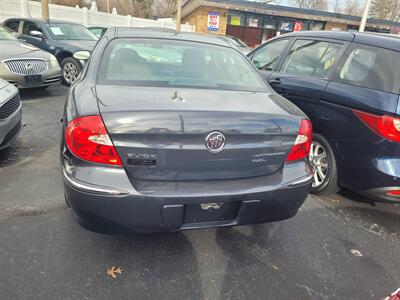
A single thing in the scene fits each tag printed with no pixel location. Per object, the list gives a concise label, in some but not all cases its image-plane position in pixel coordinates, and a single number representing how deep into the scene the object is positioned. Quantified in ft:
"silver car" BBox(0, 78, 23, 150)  11.78
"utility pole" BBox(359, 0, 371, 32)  55.76
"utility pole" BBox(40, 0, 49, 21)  44.04
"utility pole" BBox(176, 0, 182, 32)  66.51
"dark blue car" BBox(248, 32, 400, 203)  9.43
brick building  84.65
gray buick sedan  6.43
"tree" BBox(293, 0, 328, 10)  183.01
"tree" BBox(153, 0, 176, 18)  183.11
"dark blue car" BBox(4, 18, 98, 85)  26.73
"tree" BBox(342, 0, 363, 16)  190.08
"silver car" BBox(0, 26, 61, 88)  20.25
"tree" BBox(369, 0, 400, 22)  137.08
